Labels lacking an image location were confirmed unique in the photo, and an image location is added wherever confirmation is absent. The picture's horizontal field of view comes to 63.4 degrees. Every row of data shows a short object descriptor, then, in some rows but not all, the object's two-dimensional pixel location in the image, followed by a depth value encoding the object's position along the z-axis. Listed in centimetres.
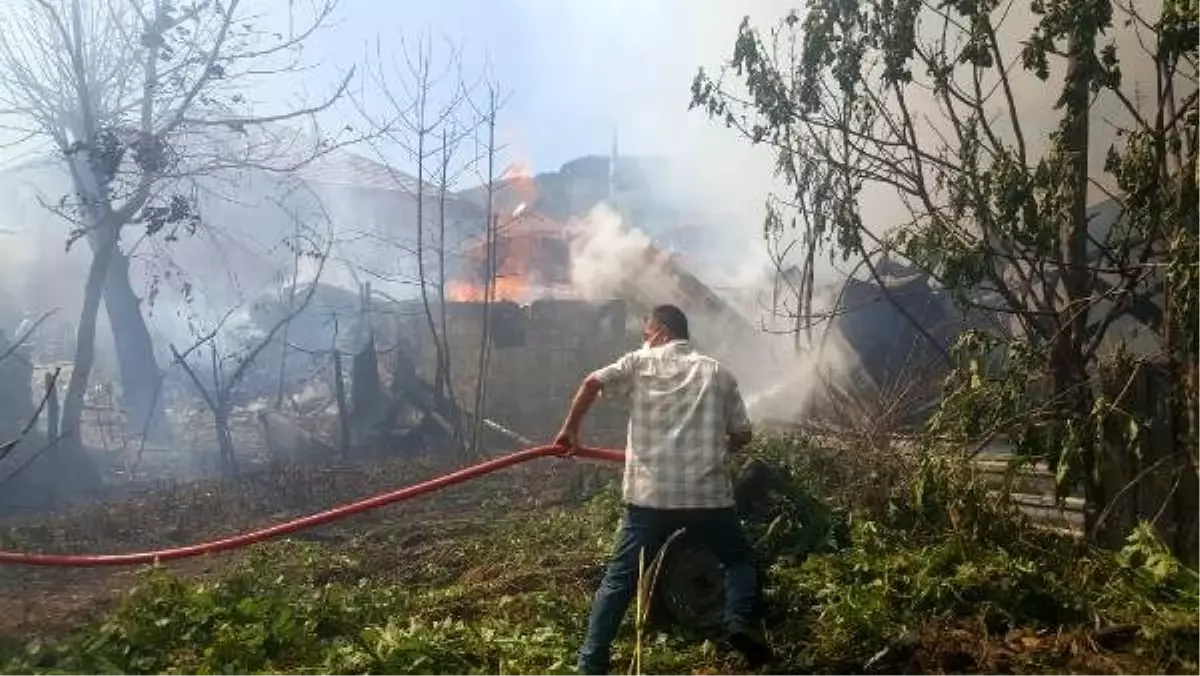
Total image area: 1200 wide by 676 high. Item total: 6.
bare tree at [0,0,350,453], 1420
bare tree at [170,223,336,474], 1407
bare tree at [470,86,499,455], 1398
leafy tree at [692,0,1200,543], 497
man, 458
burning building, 2128
